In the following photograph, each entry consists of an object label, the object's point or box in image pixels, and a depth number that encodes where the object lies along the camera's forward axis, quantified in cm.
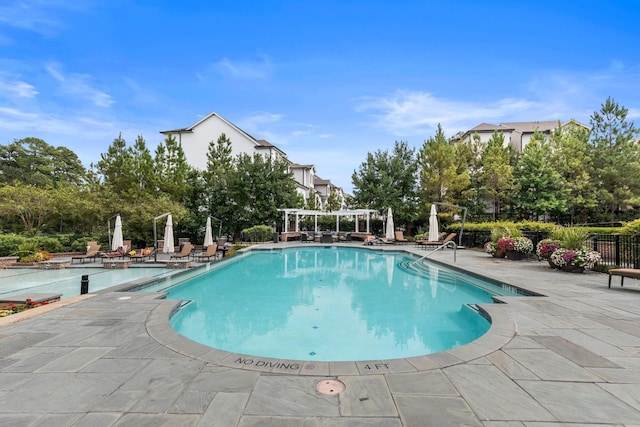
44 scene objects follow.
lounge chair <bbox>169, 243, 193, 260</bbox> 1287
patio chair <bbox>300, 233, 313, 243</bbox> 2317
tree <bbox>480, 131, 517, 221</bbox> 2350
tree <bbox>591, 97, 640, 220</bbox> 2212
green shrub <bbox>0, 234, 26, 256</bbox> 1248
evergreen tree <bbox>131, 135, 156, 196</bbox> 2030
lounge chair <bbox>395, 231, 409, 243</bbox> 2188
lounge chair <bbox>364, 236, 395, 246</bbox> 2066
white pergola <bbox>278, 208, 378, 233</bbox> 2275
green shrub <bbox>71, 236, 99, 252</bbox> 1556
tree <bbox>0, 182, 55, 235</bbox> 1533
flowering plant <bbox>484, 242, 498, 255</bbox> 1312
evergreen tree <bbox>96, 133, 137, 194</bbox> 2022
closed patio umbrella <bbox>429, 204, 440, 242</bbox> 1733
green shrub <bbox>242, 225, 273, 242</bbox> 2145
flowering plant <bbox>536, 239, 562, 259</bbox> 1012
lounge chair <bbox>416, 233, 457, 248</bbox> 1738
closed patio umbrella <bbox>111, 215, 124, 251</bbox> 1355
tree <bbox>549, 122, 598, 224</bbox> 2312
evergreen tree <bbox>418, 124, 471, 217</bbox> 2321
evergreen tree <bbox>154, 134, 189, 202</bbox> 2144
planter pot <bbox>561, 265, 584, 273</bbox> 911
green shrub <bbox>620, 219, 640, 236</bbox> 938
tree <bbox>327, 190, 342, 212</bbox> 3537
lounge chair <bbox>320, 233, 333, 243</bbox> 2234
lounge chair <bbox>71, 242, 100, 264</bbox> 1275
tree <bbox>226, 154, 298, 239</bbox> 2269
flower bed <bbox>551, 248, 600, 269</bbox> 895
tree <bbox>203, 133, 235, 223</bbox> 2289
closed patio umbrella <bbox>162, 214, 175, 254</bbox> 1377
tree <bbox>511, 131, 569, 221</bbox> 2320
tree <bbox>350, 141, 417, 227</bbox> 2564
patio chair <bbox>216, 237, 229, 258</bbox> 1493
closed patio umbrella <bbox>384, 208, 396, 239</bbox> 2109
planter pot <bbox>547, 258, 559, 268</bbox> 950
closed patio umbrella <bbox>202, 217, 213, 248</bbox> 1664
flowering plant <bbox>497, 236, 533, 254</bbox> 1218
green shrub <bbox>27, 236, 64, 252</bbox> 1404
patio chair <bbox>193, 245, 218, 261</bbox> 1321
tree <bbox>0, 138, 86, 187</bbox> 2909
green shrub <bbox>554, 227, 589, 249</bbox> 945
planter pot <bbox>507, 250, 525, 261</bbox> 1220
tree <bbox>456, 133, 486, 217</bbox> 2470
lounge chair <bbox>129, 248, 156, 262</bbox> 1282
